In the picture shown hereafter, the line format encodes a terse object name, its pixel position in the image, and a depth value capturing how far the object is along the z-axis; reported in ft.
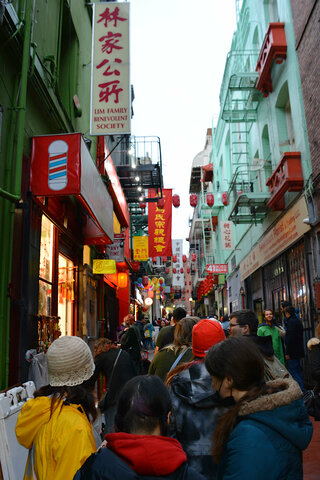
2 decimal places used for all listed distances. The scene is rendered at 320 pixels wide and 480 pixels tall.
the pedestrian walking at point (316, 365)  15.78
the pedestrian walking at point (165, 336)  19.98
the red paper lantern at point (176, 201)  77.22
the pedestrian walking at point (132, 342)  27.84
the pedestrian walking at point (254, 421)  5.72
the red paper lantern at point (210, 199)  80.23
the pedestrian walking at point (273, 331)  26.53
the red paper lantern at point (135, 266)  71.12
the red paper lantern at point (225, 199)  63.82
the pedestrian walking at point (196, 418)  8.22
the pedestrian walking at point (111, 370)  19.06
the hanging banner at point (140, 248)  69.46
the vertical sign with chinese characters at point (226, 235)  72.74
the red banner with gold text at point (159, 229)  67.56
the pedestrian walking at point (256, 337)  10.74
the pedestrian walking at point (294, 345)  28.22
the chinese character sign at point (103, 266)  37.61
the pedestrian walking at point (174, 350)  14.33
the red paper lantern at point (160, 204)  68.95
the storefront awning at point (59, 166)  21.09
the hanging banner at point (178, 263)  173.37
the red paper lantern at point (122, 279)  60.70
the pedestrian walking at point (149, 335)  64.37
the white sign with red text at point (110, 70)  26.78
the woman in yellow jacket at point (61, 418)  7.16
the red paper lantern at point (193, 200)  104.48
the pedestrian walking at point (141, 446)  5.22
